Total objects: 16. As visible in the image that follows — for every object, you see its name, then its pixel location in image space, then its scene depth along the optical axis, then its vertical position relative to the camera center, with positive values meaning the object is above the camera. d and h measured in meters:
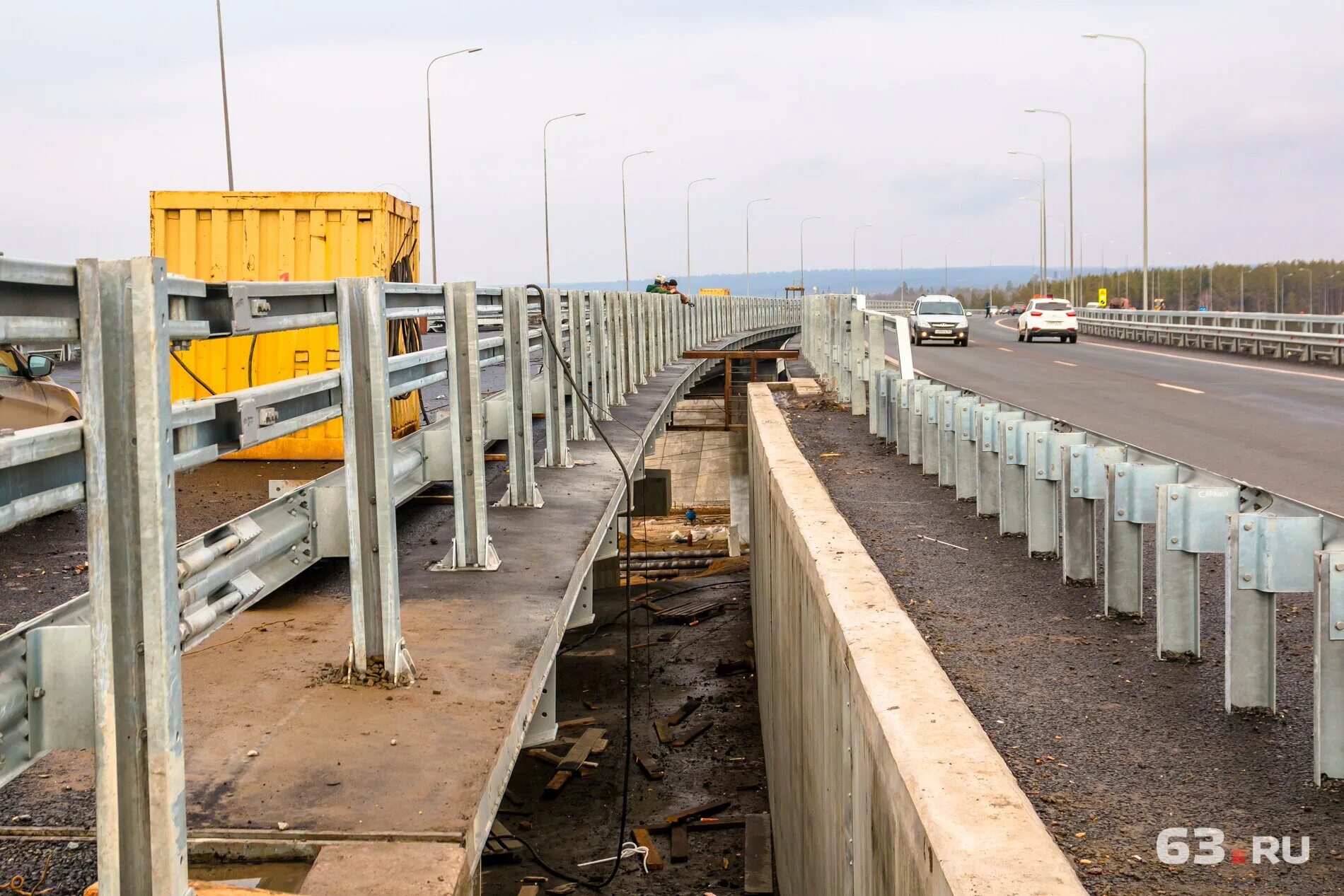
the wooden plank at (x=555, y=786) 11.41 -3.61
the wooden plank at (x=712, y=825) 10.59 -3.64
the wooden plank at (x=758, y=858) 9.17 -3.54
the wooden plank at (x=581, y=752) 12.09 -3.64
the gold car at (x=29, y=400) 10.73 -0.39
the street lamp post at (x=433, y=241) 39.19 +2.76
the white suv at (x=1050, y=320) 46.56 +0.30
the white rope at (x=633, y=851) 9.91 -3.60
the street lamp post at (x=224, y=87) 27.84 +5.18
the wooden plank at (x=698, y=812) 10.71 -3.65
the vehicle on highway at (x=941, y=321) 44.84 +0.34
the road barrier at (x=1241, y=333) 31.16 -0.19
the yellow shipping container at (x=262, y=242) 12.95 +0.95
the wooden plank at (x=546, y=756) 12.29 -3.64
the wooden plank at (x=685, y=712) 14.11 -3.79
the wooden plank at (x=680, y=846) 9.99 -3.64
